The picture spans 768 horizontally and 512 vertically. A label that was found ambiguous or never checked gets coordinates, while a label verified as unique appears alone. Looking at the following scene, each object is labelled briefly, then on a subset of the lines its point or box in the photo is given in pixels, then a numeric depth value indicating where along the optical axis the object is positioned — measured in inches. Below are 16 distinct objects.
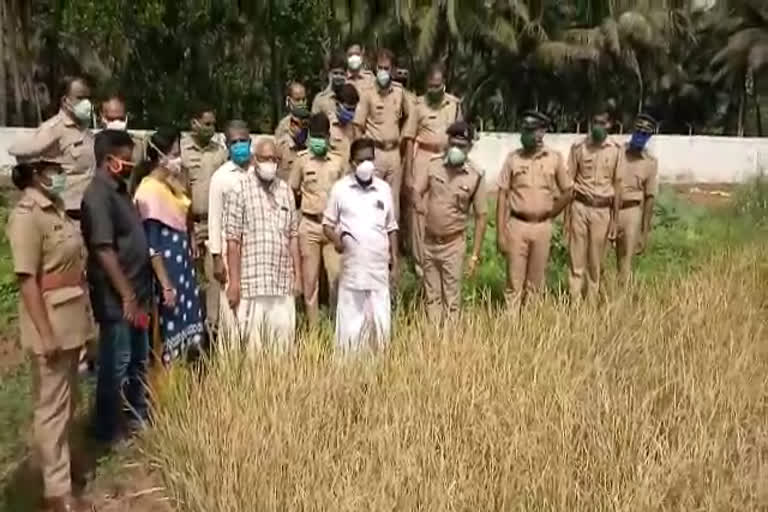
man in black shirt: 184.9
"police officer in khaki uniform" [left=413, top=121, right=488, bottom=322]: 252.7
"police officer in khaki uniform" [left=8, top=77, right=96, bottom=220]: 230.8
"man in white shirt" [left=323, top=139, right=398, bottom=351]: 221.0
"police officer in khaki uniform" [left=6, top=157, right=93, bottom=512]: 164.6
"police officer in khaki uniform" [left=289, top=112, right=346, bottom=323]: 241.9
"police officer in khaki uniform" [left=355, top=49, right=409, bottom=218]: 298.2
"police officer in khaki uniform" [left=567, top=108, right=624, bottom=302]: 281.6
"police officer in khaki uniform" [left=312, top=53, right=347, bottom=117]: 291.0
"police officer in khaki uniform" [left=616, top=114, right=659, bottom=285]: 285.3
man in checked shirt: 209.8
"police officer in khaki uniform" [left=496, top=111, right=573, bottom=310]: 263.6
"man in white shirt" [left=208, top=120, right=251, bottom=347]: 213.3
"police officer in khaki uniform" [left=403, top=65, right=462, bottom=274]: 303.3
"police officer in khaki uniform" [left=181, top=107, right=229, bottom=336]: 248.0
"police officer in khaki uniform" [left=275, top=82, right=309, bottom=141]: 267.9
